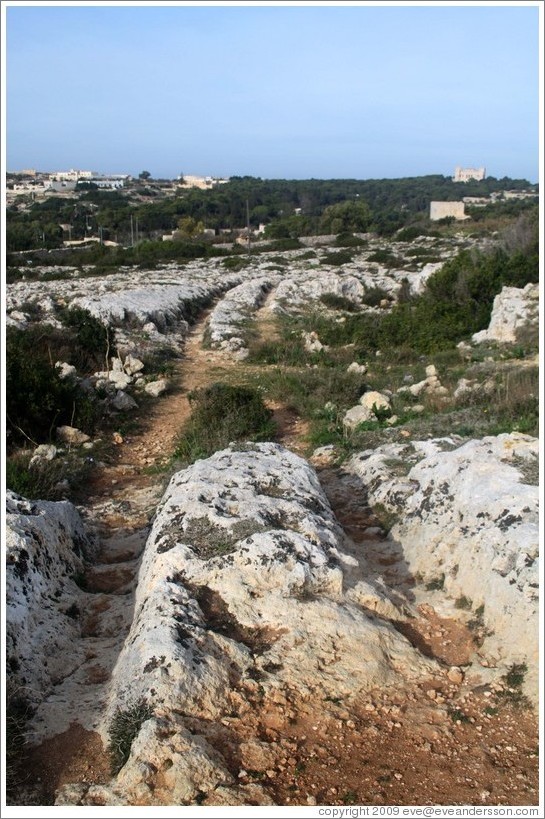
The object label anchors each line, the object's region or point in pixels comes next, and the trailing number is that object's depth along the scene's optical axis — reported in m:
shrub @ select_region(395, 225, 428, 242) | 44.69
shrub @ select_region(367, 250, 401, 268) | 30.30
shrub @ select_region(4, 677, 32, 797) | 3.06
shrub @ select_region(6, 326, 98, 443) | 8.99
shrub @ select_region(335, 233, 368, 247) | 44.65
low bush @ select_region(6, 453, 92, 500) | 6.91
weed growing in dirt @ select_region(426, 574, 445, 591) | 4.81
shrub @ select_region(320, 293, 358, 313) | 21.74
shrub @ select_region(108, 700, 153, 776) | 3.10
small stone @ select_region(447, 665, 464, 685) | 3.86
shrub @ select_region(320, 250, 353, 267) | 31.88
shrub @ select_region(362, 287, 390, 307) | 22.73
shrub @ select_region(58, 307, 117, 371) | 12.92
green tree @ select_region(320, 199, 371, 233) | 55.44
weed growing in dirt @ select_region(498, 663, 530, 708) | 3.67
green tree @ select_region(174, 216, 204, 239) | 58.72
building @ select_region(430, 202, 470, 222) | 63.41
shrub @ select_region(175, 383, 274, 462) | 8.45
